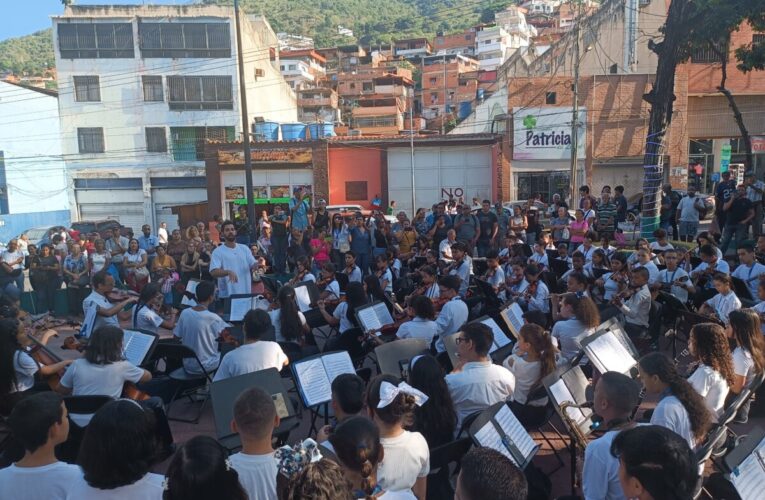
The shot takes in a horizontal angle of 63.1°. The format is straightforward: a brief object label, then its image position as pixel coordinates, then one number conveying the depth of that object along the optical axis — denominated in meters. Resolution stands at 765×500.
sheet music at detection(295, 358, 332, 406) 4.95
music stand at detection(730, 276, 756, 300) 7.77
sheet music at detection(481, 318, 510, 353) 6.13
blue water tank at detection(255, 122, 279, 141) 31.30
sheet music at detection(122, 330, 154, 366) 6.05
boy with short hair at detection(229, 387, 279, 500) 3.27
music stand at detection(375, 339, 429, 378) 5.46
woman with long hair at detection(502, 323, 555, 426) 5.24
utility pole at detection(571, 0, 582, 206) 27.19
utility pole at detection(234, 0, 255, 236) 18.41
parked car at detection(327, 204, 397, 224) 24.95
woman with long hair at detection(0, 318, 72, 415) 5.06
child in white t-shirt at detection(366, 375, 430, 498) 3.45
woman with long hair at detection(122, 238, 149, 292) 12.68
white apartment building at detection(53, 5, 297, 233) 33.28
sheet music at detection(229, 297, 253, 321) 7.97
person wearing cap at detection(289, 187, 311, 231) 16.34
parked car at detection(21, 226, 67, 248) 24.15
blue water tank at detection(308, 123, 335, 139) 31.39
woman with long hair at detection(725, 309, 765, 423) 4.99
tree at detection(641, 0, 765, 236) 12.06
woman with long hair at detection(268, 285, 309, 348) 7.23
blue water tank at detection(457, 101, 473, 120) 42.91
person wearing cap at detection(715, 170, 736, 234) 13.53
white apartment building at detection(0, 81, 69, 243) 34.60
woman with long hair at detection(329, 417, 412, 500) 2.99
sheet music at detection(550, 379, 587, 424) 4.44
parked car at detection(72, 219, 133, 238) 25.01
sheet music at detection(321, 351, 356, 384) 5.10
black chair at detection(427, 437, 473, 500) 3.79
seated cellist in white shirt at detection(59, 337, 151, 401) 5.26
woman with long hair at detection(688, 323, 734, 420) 4.61
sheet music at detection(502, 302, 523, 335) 6.50
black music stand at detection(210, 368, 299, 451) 4.48
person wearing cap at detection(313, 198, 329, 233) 15.27
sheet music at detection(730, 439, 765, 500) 3.08
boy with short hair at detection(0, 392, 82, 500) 3.19
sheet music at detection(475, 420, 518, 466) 3.67
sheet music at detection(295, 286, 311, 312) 8.51
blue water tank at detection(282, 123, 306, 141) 31.48
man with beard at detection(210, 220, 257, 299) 8.86
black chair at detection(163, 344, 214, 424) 6.31
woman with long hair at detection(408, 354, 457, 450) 4.36
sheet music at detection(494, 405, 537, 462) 3.90
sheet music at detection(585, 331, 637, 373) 5.13
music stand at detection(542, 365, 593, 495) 4.38
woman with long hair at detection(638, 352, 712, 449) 3.92
